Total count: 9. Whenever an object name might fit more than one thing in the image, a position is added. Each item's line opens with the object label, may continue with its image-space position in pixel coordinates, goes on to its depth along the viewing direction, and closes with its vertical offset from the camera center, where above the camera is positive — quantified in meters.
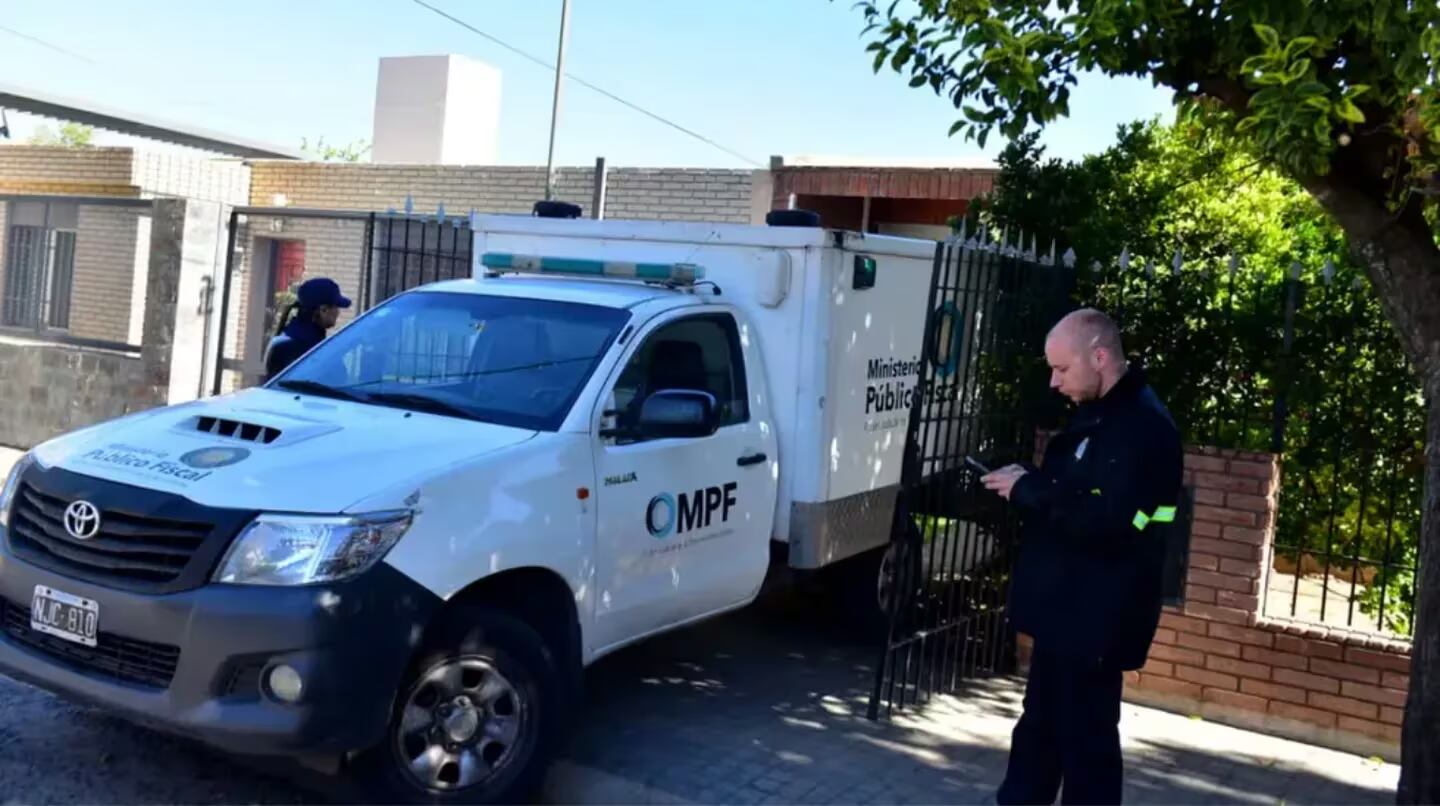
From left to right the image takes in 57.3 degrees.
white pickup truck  4.12 -0.66
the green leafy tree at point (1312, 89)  4.46 +1.19
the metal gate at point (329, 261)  9.25 +0.43
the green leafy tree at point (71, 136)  45.24 +5.04
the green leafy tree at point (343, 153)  42.00 +4.99
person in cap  7.05 -0.08
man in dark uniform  4.21 -0.52
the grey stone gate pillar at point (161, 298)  11.44 -0.08
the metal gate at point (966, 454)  6.20 -0.43
